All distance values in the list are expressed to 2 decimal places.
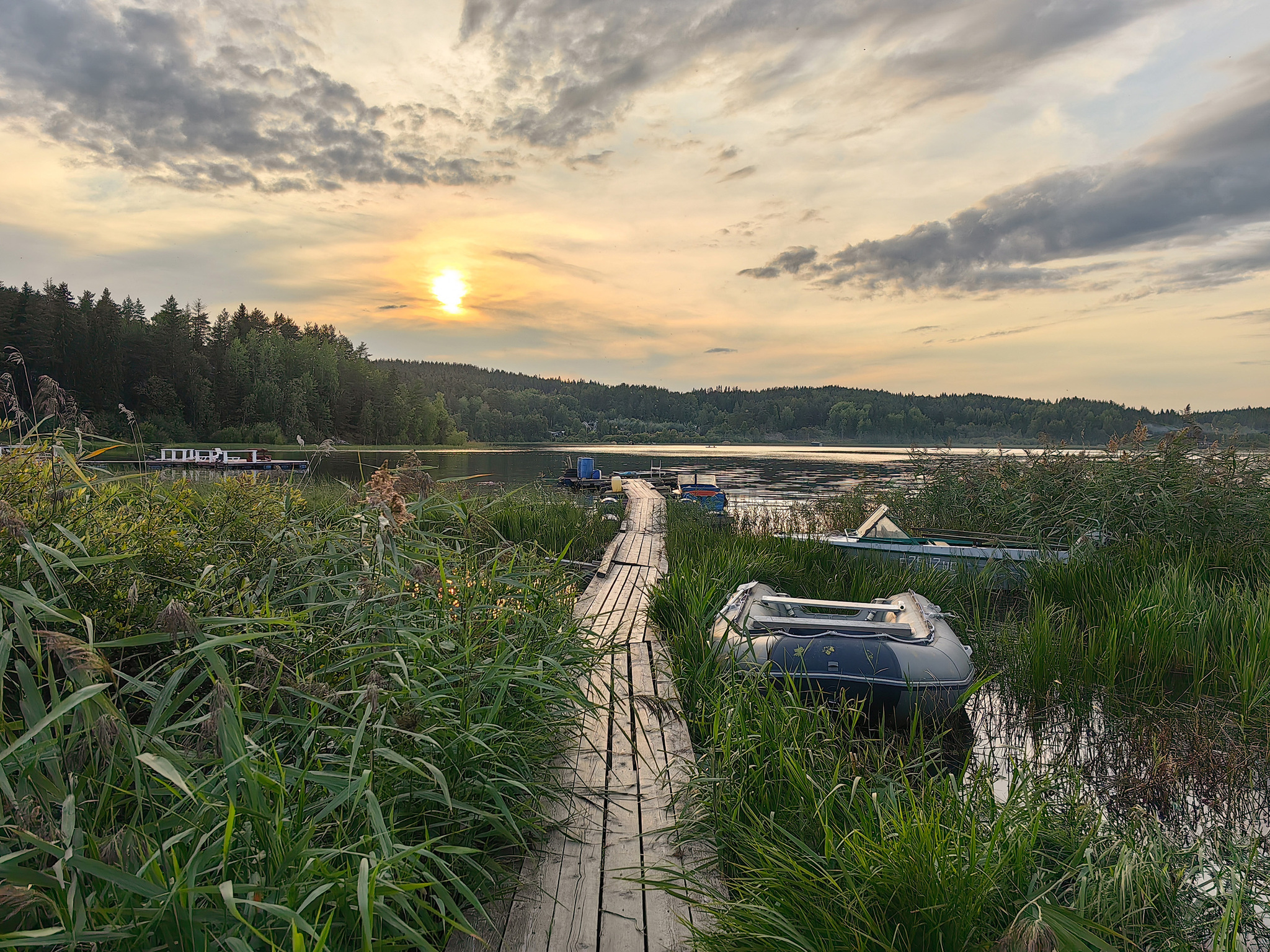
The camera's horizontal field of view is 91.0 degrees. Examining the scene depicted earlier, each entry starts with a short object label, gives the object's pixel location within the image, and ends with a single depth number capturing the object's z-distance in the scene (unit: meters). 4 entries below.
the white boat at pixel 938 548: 8.61
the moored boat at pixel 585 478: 24.30
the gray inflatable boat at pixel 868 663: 4.82
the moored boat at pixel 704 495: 18.05
